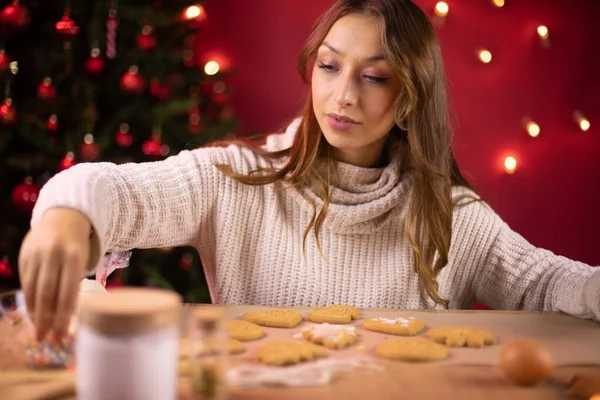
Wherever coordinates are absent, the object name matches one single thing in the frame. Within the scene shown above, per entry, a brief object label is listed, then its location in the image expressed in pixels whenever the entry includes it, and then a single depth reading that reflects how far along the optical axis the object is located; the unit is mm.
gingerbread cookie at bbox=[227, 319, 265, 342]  928
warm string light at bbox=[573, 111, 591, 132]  2412
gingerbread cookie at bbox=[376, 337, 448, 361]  881
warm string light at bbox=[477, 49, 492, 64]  2480
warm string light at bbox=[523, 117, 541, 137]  2477
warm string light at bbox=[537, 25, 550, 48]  2393
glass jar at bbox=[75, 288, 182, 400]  569
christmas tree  2047
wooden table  747
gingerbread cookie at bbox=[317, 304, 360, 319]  1102
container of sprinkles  767
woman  1367
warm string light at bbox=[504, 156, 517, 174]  2521
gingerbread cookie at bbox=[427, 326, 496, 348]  964
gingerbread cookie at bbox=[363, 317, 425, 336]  1013
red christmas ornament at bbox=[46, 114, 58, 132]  2043
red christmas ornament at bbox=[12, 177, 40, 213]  1989
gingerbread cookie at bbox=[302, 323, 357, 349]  924
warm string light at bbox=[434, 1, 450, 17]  2484
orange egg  810
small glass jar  643
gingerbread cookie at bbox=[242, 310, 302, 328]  1025
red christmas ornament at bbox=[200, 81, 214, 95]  2646
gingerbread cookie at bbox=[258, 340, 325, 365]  838
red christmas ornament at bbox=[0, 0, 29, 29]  1908
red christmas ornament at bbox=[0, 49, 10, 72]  1907
